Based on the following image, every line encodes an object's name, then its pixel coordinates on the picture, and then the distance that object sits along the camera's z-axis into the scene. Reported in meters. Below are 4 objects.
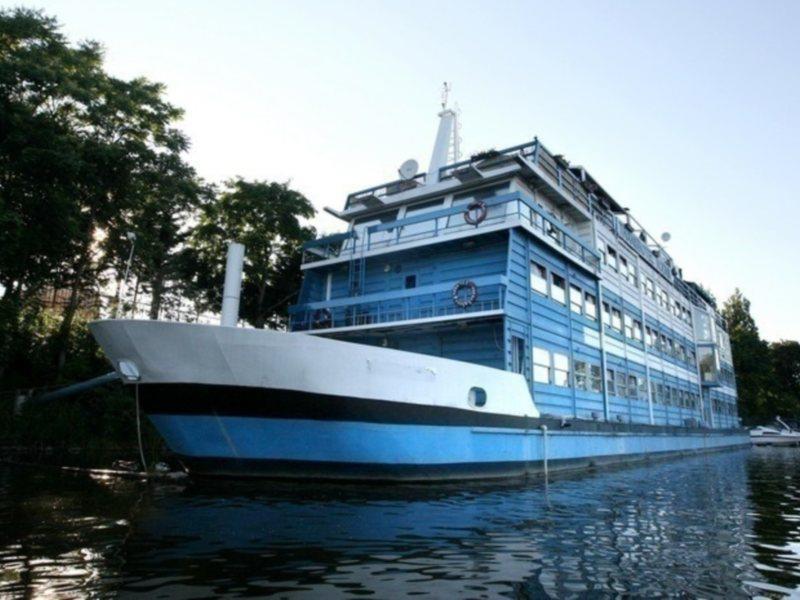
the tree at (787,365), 64.19
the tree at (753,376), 55.62
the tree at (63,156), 18.83
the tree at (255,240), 29.31
